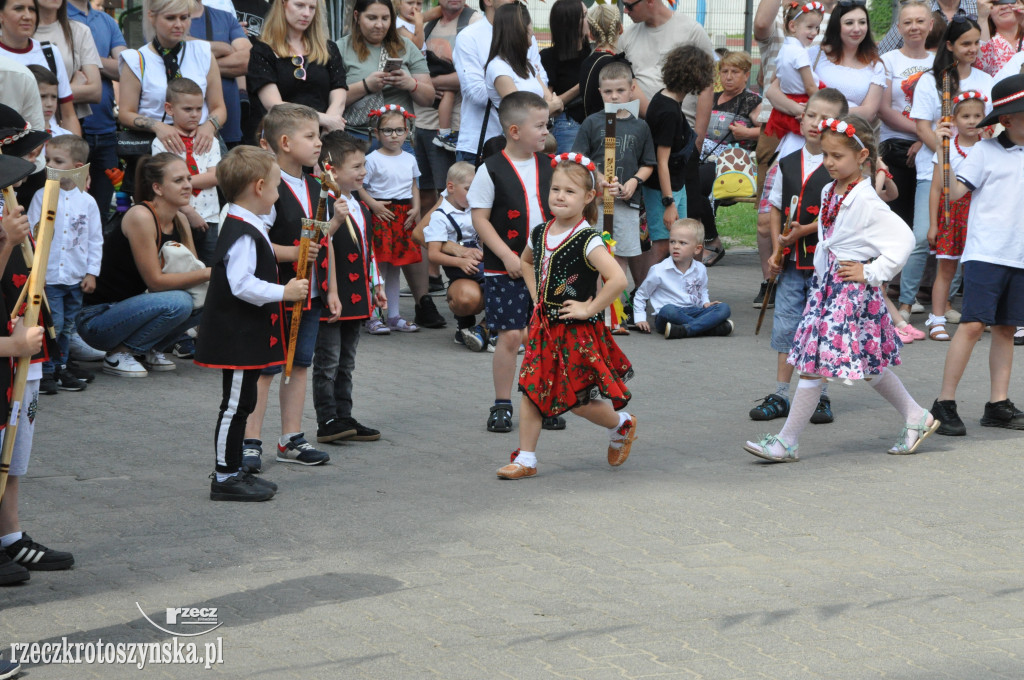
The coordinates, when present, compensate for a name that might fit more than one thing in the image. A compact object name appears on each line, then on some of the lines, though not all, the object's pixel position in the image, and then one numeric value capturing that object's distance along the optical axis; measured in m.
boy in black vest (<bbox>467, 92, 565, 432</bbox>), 14.70
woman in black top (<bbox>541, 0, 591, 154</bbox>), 22.19
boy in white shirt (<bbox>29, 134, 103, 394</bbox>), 16.33
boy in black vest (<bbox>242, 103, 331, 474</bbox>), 12.84
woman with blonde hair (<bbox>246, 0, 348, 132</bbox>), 19.39
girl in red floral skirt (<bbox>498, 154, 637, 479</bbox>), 12.66
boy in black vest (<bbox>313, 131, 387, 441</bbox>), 13.86
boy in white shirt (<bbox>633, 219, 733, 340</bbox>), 20.28
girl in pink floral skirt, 13.06
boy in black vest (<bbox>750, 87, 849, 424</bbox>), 15.05
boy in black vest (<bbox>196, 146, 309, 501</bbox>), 11.59
